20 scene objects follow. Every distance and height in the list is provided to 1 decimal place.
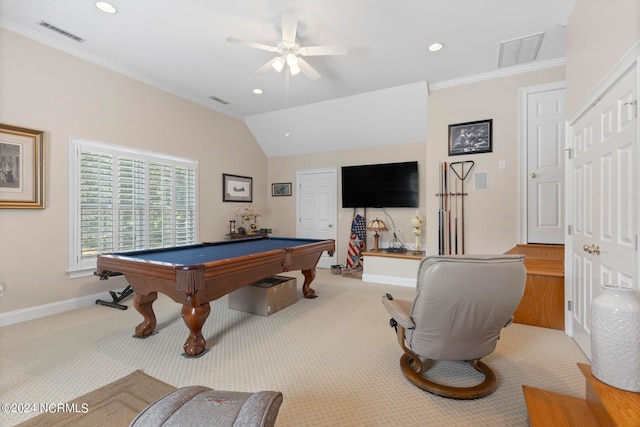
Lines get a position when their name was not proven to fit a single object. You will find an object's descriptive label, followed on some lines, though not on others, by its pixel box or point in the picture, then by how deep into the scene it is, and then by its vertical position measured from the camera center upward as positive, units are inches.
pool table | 84.3 -19.5
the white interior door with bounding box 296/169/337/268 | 233.9 +6.9
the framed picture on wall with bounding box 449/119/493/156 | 154.8 +41.9
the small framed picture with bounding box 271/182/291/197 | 252.4 +21.8
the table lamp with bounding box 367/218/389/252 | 196.4 -9.2
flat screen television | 198.5 +20.2
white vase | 49.3 -21.7
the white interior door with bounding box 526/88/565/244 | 139.5 +23.6
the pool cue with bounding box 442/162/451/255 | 164.6 +5.5
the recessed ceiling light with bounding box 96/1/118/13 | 102.3 +74.4
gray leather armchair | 64.8 -22.4
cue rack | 161.6 +3.2
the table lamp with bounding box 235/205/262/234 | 213.0 +0.3
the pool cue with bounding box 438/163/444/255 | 166.4 -3.7
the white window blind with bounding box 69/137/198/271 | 137.5 +7.1
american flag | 214.2 -21.0
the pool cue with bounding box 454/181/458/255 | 162.2 +11.1
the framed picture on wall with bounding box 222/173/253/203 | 213.6 +19.6
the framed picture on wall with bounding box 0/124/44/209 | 115.0 +18.8
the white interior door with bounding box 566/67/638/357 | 64.0 +3.9
